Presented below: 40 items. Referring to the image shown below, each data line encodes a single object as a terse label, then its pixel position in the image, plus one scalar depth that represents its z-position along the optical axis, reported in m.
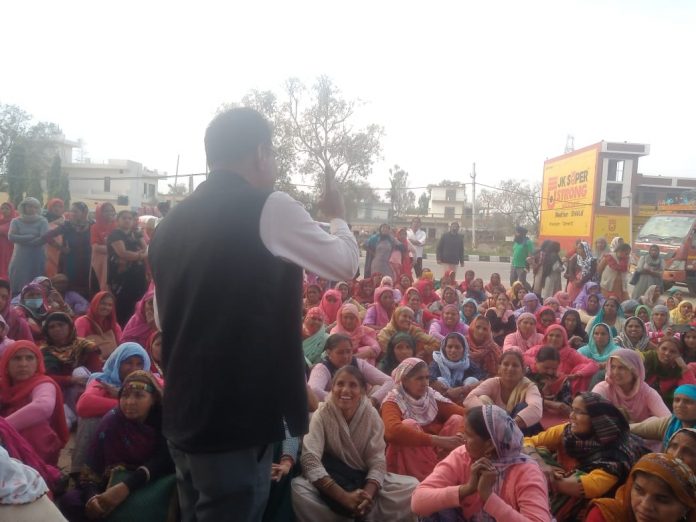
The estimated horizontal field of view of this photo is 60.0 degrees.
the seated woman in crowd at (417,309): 6.95
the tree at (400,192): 42.28
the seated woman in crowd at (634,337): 5.53
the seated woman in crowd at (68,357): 4.24
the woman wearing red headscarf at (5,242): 7.39
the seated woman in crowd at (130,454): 2.92
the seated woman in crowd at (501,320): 6.69
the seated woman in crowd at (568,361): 4.90
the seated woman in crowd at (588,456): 2.89
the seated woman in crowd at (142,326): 5.02
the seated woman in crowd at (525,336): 5.71
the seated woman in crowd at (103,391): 3.34
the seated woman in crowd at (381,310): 6.81
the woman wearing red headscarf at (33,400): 3.39
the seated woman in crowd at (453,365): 4.88
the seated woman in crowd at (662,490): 2.29
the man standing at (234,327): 1.41
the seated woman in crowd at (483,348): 5.39
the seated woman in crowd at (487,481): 2.51
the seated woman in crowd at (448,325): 6.13
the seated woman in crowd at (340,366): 4.19
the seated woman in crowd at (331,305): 6.87
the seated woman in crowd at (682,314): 7.43
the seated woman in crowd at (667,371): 4.71
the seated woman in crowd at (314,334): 5.37
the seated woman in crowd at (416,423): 3.63
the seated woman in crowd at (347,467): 3.13
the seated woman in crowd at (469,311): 7.13
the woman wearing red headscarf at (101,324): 5.05
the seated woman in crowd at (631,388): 4.06
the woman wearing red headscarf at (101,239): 6.27
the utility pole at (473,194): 30.12
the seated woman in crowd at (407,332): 5.65
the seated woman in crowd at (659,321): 6.76
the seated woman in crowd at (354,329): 5.61
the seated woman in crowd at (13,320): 4.67
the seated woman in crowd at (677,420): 3.43
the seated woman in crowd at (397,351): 5.11
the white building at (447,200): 58.12
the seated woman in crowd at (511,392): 4.04
